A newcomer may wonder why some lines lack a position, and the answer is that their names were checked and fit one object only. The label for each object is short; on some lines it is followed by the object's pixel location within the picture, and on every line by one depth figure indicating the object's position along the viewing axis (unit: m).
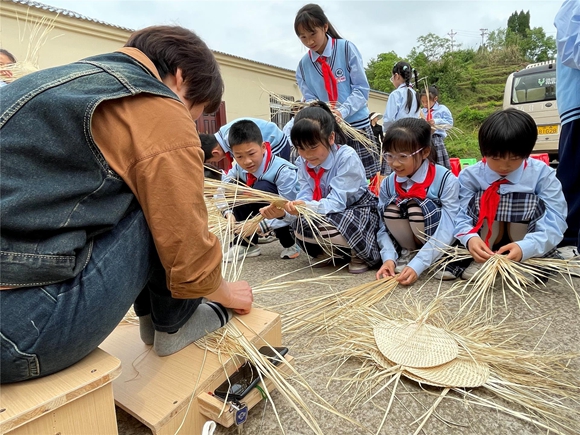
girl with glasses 1.95
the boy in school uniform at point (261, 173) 2.50
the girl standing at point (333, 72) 2.61
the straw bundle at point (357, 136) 2.82
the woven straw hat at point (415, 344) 1.16
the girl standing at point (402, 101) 3.60
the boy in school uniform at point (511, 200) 1.72
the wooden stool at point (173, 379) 0.91
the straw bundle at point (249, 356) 1.01
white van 7.61
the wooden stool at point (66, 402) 0.66
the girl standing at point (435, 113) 4.13
